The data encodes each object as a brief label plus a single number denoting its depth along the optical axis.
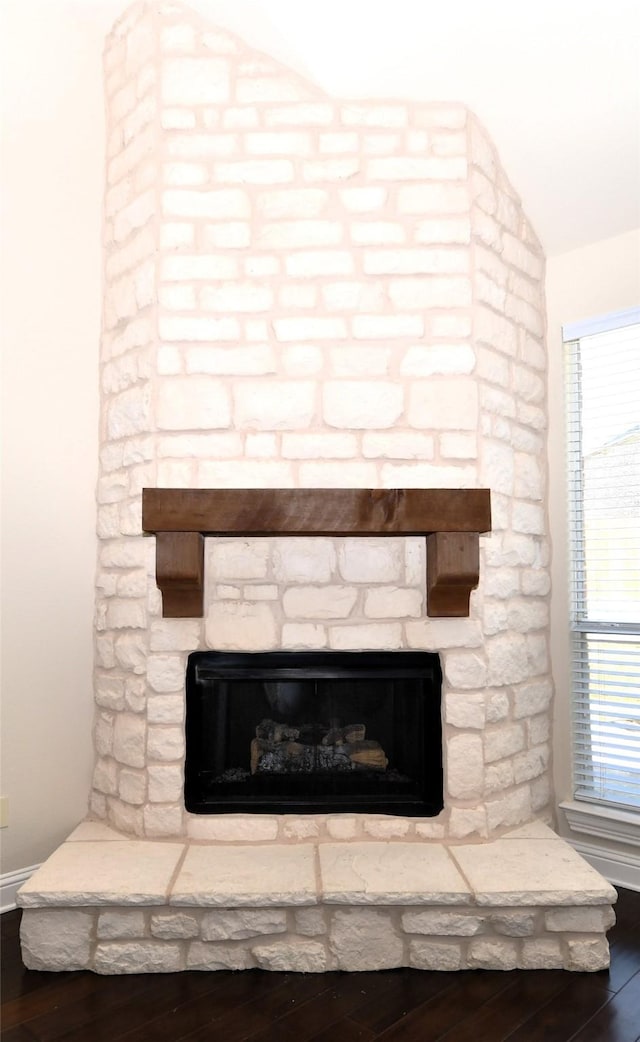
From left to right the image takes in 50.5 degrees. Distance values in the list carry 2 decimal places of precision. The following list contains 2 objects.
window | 2.75
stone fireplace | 2.44
